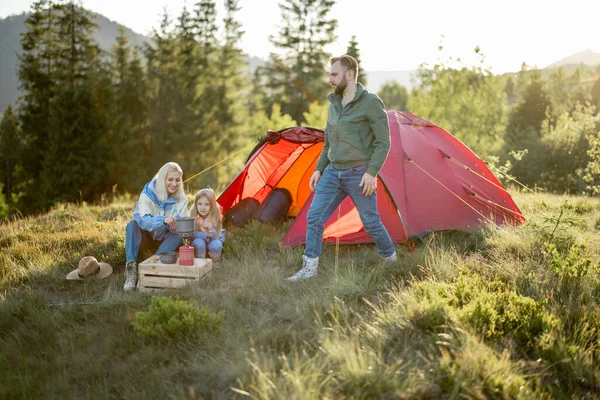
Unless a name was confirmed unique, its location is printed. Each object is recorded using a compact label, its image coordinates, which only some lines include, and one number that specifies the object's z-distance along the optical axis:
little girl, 4.96
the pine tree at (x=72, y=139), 21.23
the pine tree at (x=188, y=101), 25.56
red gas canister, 4.23
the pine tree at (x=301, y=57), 28.25
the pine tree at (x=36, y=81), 22.62
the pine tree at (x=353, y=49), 31.05
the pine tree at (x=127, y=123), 23.22
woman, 4.53
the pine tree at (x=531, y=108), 30.64
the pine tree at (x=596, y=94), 36.93
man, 3.93
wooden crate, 4.20
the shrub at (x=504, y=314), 2.94
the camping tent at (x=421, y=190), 5.31
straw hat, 4.57
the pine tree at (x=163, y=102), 25.42
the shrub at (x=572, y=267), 3.68
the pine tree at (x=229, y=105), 27.05
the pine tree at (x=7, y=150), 27.66
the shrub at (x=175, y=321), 3.12
